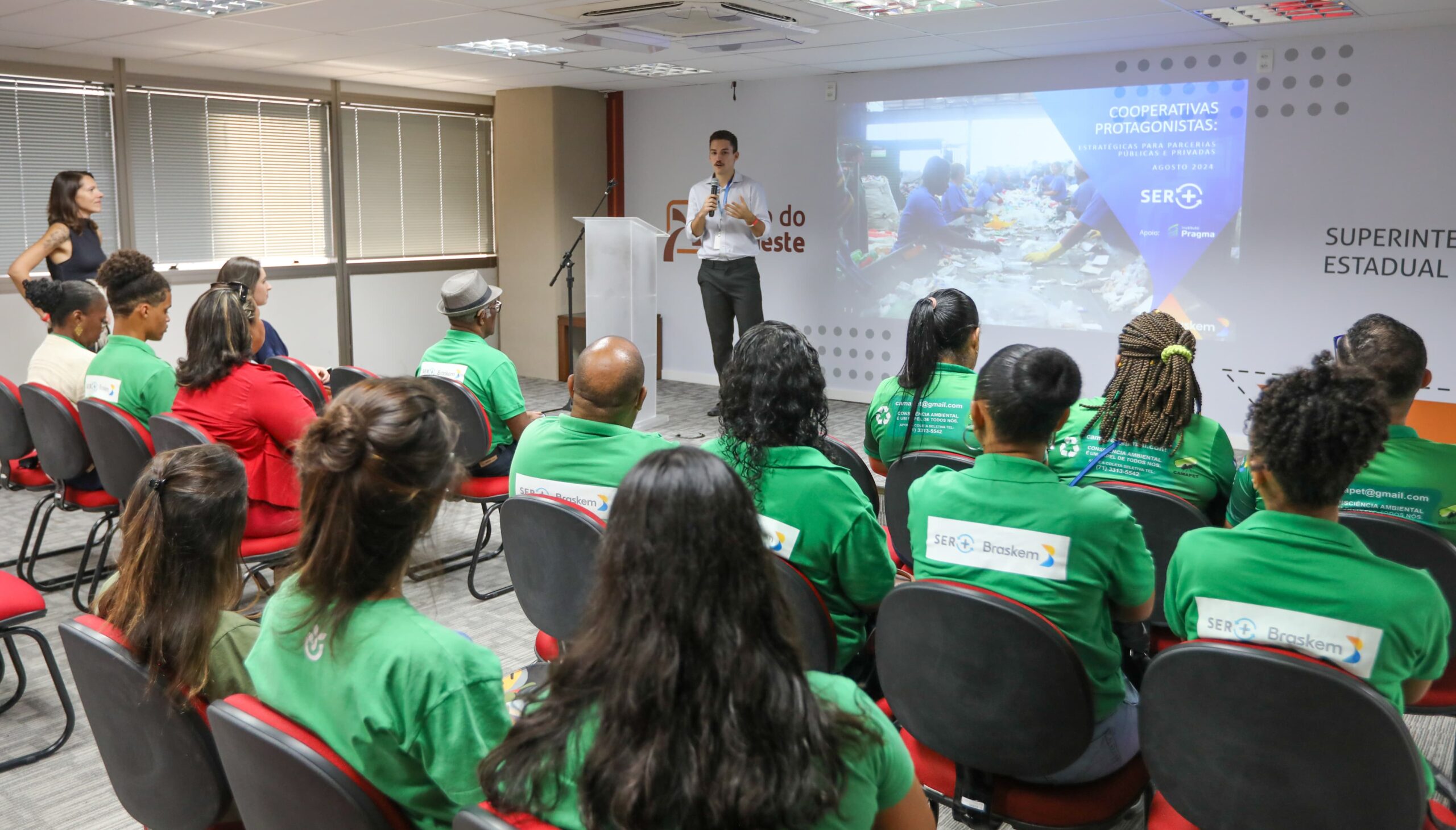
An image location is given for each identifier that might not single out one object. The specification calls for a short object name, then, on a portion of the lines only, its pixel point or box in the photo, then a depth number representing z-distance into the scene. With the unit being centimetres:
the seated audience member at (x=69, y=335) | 406
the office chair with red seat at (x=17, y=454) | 393
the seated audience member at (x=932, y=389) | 313
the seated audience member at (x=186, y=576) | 153
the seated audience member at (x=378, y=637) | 127
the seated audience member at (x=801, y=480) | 205
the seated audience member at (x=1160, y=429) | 258
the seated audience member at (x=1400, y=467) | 233
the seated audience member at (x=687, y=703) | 98
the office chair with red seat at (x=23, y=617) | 261
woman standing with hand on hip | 580
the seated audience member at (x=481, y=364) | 396
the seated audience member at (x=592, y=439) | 258
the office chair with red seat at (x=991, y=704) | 169
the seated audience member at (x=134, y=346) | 367
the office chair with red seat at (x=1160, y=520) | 240
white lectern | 652
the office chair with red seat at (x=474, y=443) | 389
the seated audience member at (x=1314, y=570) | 157
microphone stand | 755
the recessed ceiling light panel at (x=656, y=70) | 766
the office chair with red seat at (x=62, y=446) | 365
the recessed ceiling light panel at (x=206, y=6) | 526
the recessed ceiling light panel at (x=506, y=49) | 664
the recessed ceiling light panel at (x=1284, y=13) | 529
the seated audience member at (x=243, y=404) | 336
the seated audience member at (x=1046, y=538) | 181
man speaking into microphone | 707
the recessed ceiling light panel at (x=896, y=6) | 523
